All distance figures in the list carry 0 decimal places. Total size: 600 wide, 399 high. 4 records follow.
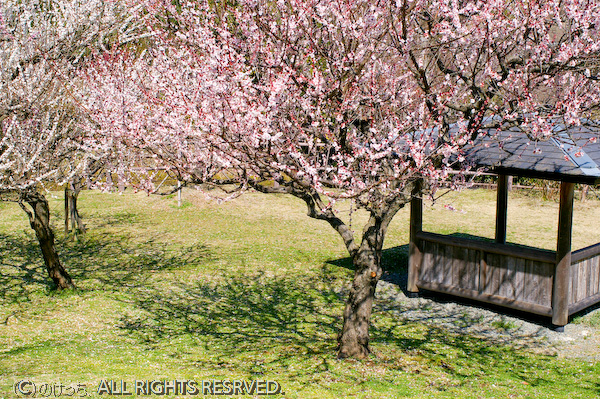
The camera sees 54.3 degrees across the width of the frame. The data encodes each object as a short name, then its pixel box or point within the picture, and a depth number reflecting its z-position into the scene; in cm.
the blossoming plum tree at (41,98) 1207
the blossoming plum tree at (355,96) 884
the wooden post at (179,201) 2541
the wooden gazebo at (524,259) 1141
